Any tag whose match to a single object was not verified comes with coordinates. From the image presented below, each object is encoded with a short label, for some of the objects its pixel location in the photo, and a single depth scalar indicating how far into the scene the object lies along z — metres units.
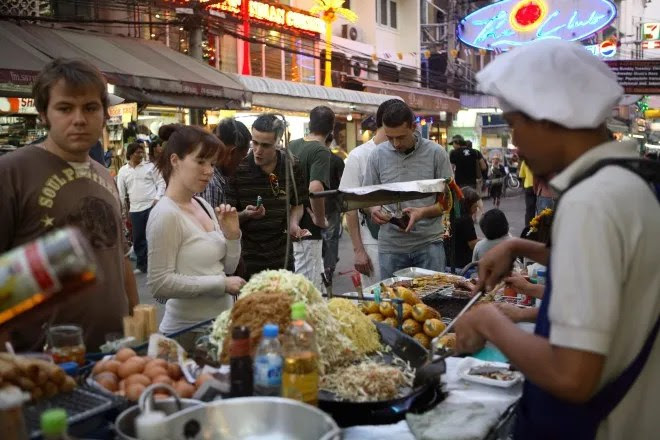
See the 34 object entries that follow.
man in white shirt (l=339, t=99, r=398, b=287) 5.50
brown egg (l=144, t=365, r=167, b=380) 2.21
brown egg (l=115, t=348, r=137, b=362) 2.33
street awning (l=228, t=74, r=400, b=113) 15.57
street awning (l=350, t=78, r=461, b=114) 24.22
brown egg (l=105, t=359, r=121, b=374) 2.25
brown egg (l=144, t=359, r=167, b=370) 2.27
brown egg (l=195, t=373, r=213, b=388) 2.19
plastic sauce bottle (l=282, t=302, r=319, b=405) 2.04
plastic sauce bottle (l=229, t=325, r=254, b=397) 2.00
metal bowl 1.72
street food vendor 1.55
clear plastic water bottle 1.95
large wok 2.29
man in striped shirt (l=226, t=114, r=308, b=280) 5.03
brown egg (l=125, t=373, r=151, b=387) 2.15
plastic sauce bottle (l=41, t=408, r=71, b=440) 1.45
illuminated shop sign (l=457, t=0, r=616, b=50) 9.54
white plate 2.64
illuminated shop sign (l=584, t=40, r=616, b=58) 20.26
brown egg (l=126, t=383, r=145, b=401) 2.07
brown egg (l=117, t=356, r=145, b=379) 2.22
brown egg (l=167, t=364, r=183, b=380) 2.26
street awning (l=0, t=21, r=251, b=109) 10.95
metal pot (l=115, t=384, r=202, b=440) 1.77
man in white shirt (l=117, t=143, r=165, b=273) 10.37
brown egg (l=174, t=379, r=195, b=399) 2.13
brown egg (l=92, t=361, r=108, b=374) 2.24
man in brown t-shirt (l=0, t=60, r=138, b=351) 2.67
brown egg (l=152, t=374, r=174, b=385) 2.15
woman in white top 3.34
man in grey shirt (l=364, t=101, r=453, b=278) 5.12
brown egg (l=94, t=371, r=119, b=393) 2.16
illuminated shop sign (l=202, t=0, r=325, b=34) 17.88
